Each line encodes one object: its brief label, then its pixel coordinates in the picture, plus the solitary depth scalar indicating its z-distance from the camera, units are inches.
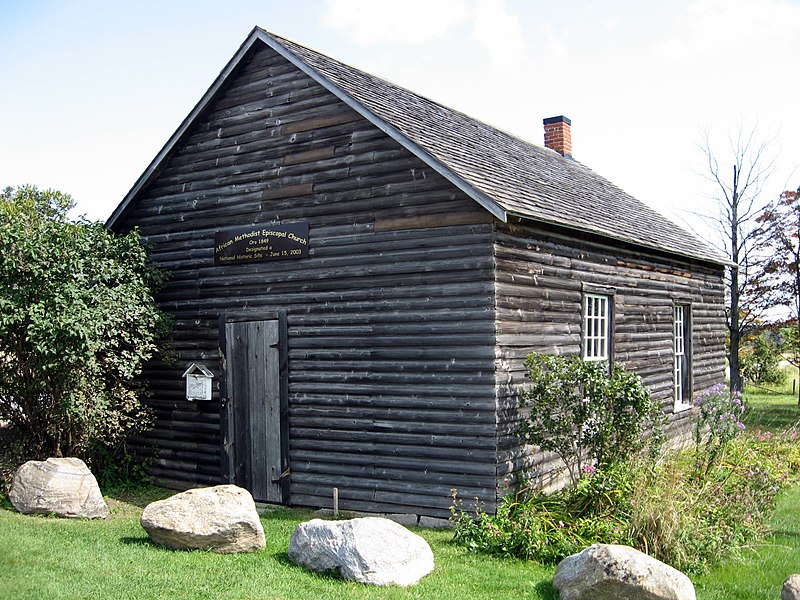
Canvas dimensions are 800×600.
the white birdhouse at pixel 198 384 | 453.4
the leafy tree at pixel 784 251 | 909.2
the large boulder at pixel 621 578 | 261.6
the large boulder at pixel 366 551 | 290.2
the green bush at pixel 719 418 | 452.8
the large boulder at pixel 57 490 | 383.2
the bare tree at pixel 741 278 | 916.0
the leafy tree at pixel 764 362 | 1190.9
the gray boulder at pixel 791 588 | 259.6
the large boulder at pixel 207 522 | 317.1
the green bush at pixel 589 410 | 366.3
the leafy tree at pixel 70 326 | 403.5
